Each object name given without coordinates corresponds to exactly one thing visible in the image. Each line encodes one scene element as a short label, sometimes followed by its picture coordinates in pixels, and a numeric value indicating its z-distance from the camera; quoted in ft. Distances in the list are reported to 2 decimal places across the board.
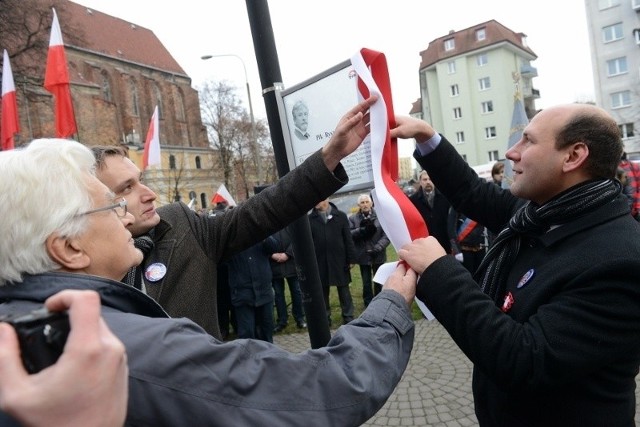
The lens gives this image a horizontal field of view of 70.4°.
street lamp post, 71.26
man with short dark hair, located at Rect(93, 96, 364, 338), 7.09
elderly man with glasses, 3.41
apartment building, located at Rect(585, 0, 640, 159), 131.03
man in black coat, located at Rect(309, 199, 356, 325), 22.95
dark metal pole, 8.79
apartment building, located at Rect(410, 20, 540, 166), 153.69
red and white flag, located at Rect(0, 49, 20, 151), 25.35
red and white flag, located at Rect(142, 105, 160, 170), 30.04
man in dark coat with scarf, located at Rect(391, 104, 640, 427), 4.81
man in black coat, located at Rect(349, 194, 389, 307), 24.70
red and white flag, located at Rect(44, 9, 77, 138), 23.15
